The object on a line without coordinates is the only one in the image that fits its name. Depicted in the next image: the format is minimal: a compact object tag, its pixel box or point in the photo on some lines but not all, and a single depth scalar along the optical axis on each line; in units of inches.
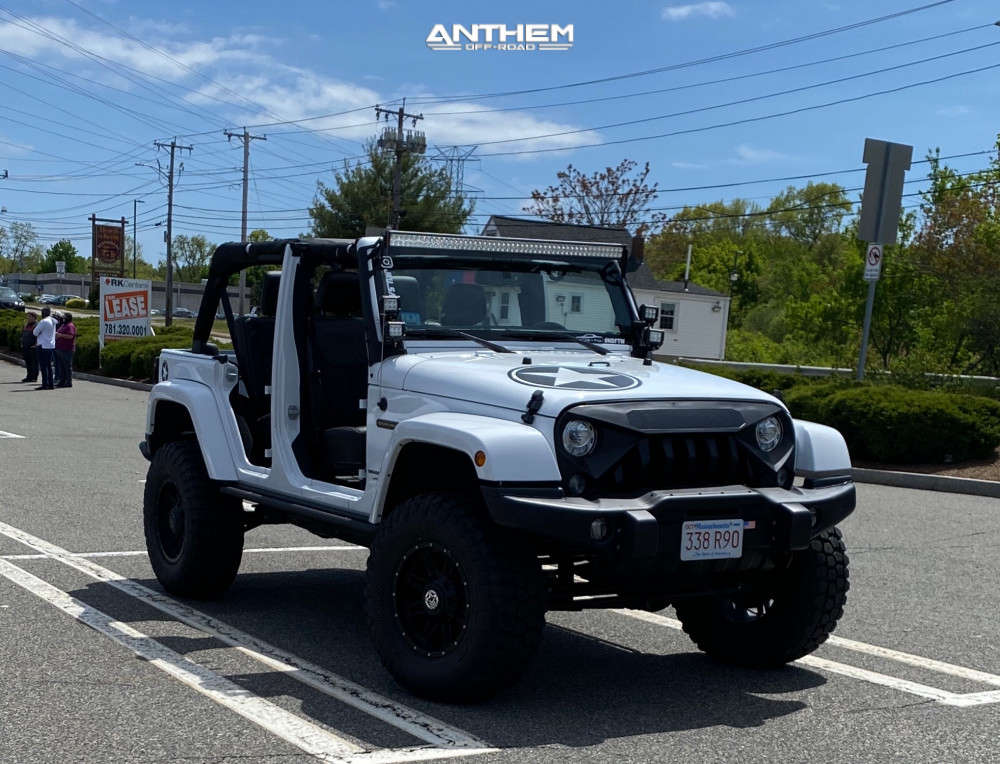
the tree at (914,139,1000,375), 1453.0
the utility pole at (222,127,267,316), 2719.0
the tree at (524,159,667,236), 2876.5
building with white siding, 2568.9
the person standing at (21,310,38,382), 1195.9
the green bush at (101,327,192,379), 1251.8
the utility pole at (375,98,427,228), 2374.5
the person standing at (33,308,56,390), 1106.1
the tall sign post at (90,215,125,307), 3277.6
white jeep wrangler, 198.1
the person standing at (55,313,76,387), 1129.4
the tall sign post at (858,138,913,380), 753.6
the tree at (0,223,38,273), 7258.9
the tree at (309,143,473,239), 2755.9
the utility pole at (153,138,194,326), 3059.3
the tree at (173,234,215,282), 6860.2
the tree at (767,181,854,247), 4357.8
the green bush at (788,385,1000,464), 647.8
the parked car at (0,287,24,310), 2919.5
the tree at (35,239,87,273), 7022.6
